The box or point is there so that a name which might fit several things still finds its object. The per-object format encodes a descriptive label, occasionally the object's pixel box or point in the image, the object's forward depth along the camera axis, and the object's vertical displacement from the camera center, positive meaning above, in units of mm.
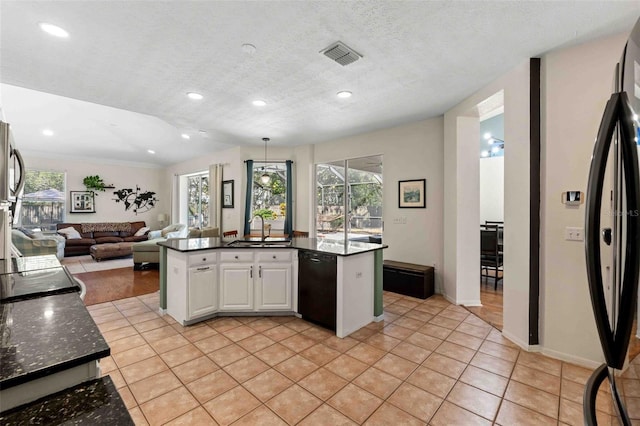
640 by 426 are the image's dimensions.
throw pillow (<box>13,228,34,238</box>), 5910 -408
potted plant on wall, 8227 +894
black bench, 4078 -986
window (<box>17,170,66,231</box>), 7555 +373
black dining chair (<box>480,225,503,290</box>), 4408 -588
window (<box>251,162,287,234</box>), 6379 +475
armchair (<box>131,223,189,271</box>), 5914 -820
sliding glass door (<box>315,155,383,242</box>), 5176 +259
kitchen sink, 3432 -372
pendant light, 5518 +689
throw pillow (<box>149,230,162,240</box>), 7738 -582
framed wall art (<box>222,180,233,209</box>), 6504 +444
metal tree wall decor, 8914 +469
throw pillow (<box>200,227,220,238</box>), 5877 -403
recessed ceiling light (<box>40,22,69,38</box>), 2090 +1380
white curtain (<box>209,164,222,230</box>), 6688 +357
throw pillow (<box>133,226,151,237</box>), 8586 -557
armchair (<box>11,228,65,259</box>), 5137 -555
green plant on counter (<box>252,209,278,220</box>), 4060 -13
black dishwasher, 2980 -816
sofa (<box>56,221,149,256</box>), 7418 -573
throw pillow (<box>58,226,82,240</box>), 7409 -501
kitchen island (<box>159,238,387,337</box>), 3094 -769
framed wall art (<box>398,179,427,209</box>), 4395 +298
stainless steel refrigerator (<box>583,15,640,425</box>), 660 -30
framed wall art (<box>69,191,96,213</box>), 8091 +341
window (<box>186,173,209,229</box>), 8328 +392
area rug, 6004 -1141
